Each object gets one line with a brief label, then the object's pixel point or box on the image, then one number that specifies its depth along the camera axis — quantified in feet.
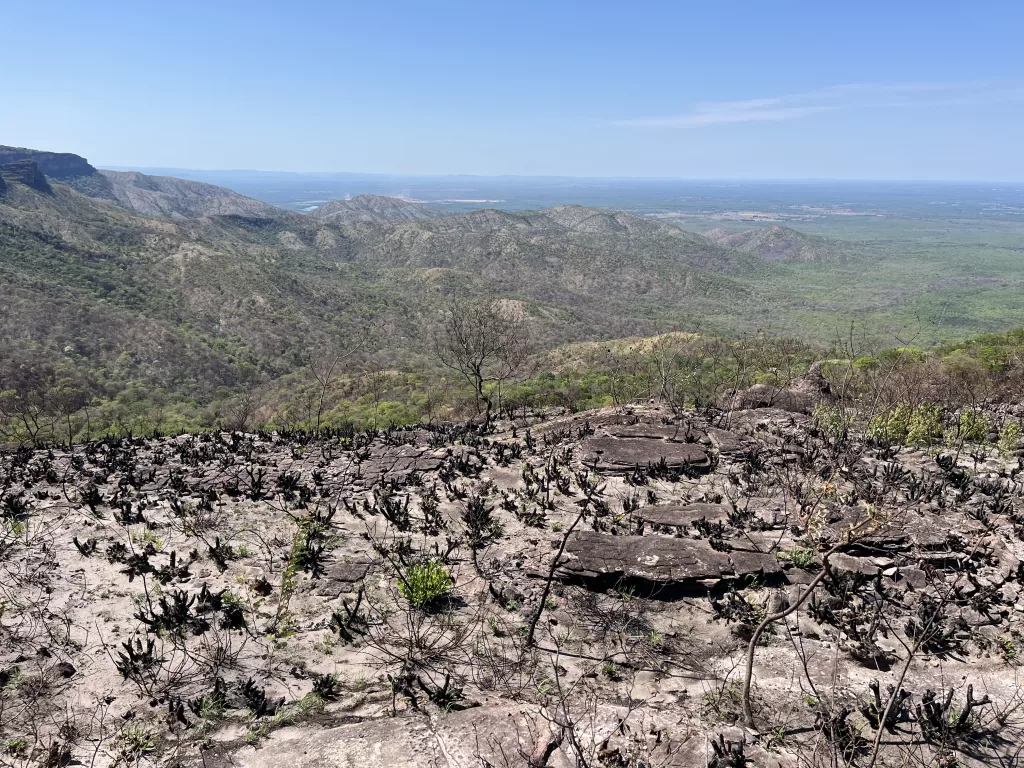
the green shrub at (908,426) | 37.52
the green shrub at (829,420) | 40.73
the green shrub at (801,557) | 23.91
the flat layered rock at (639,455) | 35.47
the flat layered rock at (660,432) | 39.63
